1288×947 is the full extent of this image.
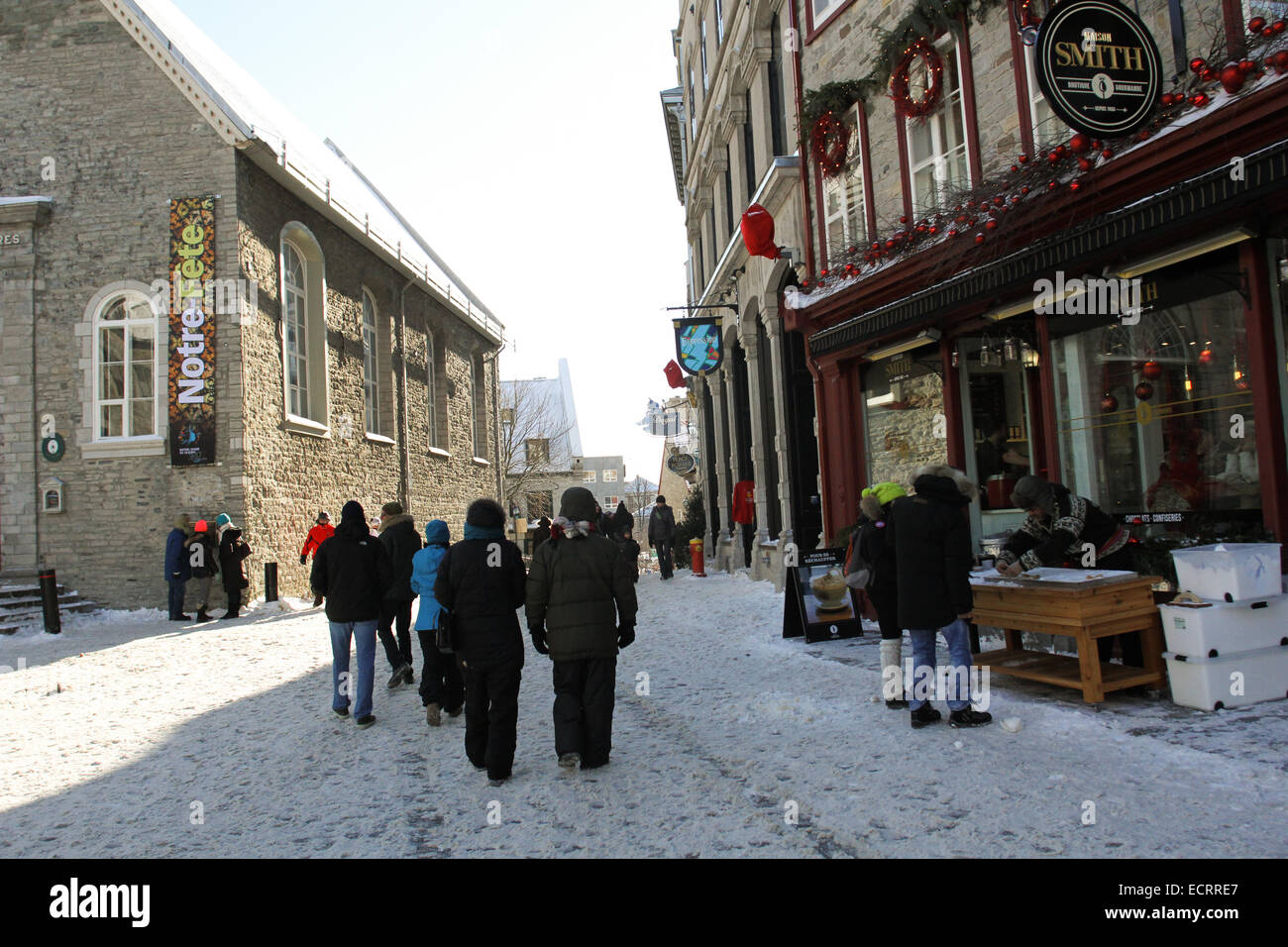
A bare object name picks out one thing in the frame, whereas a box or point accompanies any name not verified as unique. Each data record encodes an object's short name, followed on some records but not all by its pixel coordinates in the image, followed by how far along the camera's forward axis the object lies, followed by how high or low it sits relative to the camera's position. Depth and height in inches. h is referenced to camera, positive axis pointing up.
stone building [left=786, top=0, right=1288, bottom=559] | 248.7 +78.9
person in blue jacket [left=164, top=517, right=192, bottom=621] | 589.6 -9.6
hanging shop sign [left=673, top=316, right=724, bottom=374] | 685.9 +132.5
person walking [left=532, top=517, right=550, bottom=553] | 467.7 +1.6
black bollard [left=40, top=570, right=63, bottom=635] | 553.3 -24.7
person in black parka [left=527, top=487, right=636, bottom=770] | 212.5 -20.6
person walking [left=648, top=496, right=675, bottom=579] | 790.5 -3.7
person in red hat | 594.9 -4.4
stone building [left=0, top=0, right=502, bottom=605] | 628.1 +174.7
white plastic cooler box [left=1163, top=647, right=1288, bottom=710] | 216.5 -42.6
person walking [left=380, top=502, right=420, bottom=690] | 322.0 -16.3
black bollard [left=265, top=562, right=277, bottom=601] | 638.5 -21.7
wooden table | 226.4 -28.7
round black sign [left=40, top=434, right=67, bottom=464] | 637.3 +75.4
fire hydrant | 789.9 -27.1
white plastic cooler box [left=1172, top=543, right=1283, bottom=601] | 214.8 -16.8
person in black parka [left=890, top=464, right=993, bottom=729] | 225.1 -16.6
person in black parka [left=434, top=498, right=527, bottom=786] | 212.5 -20.3
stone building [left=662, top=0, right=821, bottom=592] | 568.1 +176.3
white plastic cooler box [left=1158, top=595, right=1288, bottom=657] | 215.5 -30.0
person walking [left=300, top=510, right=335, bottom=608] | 592.5 +7.5
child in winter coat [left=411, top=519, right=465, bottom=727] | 275.3 -33.2
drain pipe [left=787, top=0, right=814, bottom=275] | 483.2 +185.7
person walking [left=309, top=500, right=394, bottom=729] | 274.4 -14.3
